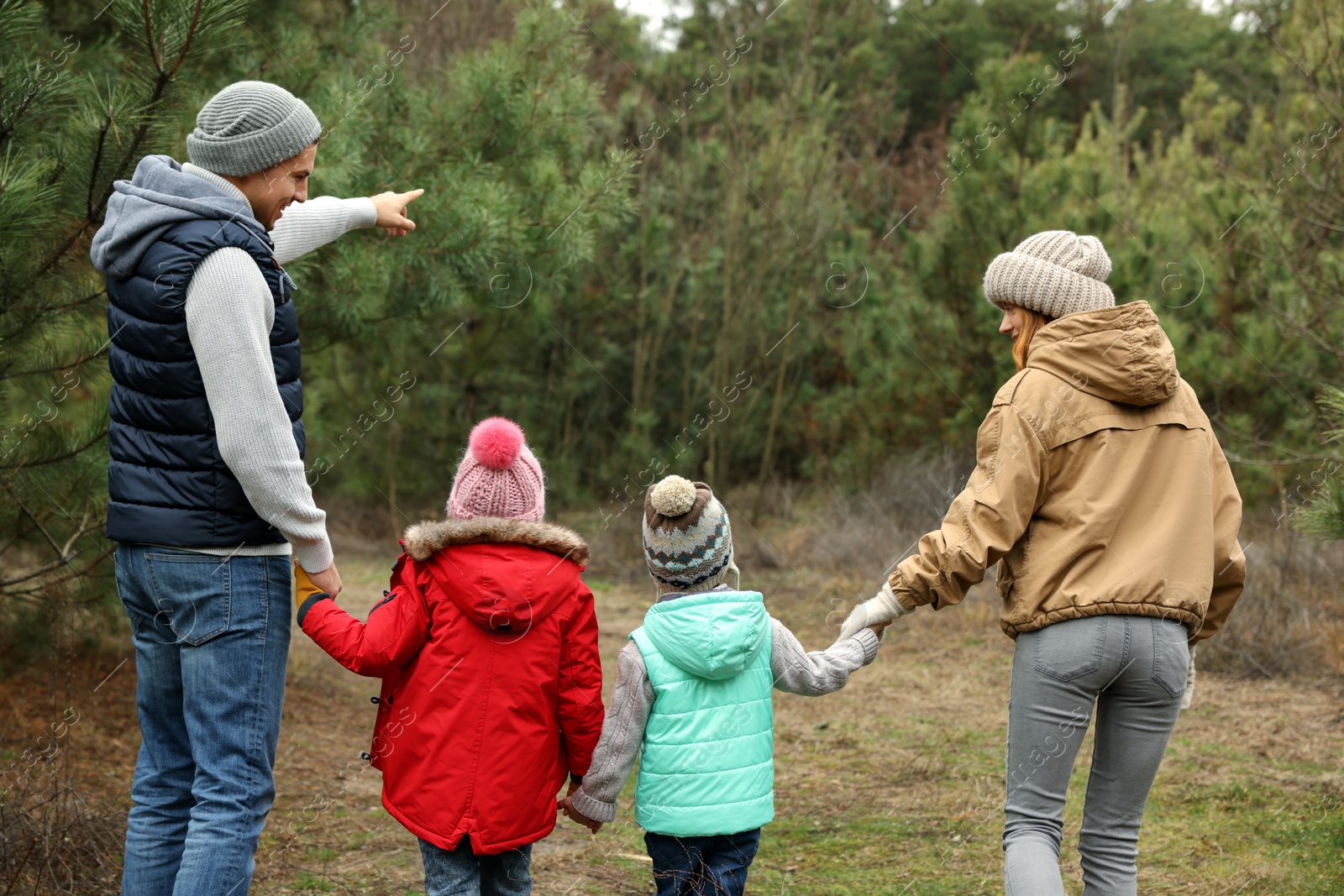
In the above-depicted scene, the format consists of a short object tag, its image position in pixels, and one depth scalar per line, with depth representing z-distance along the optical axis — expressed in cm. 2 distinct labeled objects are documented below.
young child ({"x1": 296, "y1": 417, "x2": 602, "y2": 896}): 244
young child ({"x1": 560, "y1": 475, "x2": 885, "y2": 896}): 248
